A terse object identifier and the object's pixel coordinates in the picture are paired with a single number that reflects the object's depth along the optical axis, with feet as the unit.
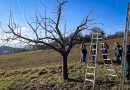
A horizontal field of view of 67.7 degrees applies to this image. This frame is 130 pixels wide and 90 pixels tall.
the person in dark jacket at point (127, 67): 16.10
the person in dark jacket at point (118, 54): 22.40
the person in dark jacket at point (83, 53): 23.52
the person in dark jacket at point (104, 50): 20.39
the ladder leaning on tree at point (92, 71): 16.11
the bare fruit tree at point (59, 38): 17.66
